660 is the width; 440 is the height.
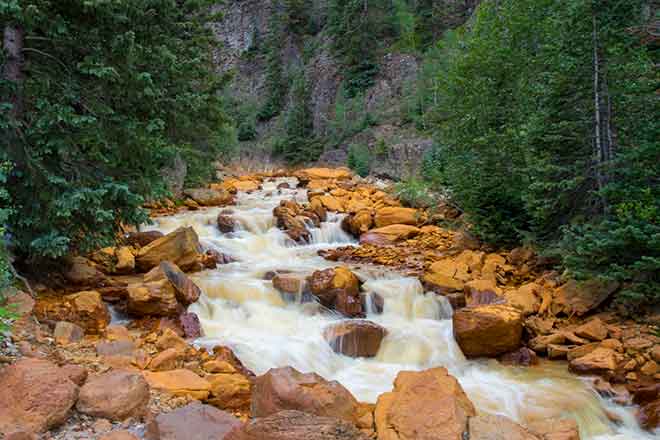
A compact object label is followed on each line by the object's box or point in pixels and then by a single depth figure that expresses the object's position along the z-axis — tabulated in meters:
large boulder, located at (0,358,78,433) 3.54
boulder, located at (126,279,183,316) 6.91
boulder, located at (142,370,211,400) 4.66
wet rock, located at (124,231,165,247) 10.16
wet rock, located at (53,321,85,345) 5.47
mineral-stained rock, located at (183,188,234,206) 16.88
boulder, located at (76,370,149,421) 3.88
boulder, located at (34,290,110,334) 6.08
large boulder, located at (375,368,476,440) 3.81
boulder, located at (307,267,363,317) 8.35
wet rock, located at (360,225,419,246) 12.95
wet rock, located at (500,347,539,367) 6.85
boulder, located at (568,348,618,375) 6.21
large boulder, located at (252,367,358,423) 4.04
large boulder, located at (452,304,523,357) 6.97
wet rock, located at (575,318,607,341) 6.79
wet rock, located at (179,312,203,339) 6.79
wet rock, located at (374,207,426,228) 14.23
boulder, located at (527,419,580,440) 4.20
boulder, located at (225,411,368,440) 3.24
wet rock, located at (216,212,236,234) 13.62
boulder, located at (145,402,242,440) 3.59
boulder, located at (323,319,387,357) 7.24
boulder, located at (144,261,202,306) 7.52
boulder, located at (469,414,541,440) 3.77
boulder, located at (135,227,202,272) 9.00
